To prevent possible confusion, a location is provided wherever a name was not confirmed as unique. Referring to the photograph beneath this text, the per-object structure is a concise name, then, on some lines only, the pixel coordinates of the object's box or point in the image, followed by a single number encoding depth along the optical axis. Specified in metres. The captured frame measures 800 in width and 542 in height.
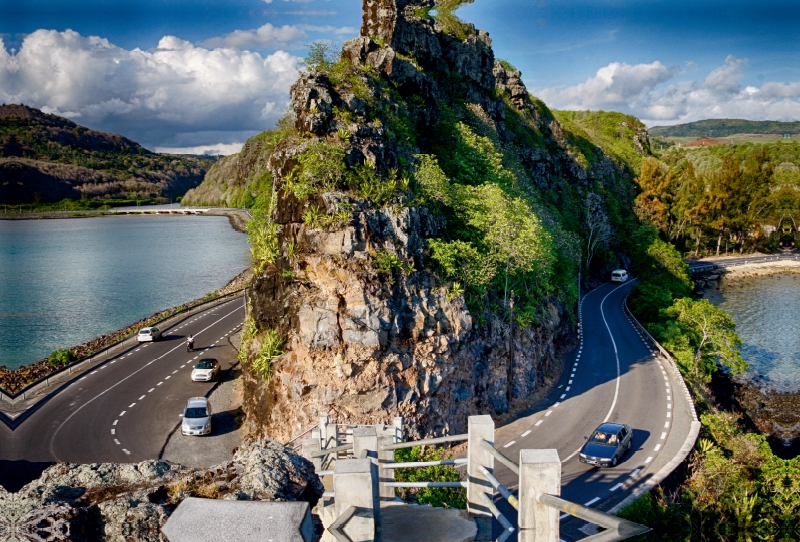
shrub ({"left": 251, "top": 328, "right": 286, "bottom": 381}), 24.05
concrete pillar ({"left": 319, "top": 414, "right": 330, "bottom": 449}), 12.06
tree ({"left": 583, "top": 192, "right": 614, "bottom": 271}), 59.66
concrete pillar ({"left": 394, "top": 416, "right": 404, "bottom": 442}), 13.14
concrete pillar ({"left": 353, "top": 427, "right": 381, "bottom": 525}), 6.71
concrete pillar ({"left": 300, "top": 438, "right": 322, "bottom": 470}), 9.35
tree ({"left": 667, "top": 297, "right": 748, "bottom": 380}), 35.84
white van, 62.69
